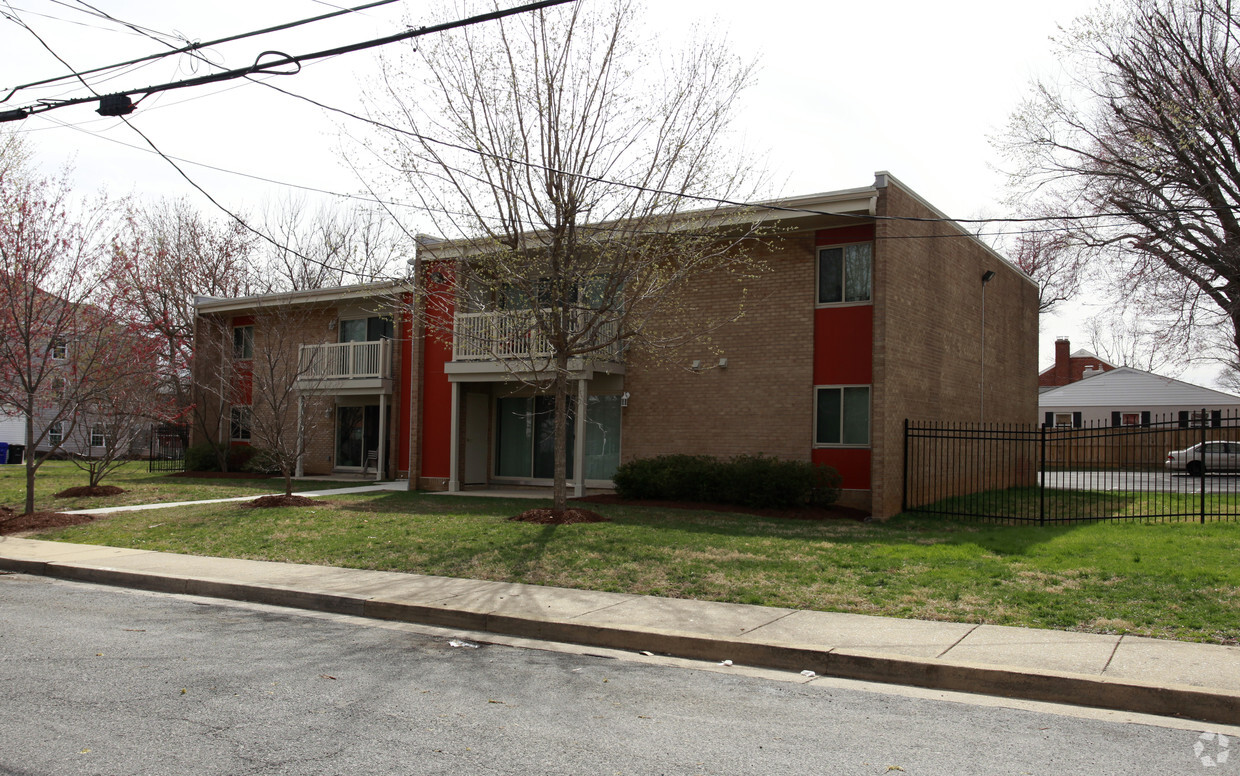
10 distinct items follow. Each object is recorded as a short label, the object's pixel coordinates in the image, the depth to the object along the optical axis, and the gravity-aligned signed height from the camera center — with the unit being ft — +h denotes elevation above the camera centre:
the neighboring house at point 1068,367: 193.98 +15.15
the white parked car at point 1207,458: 104.42 -2.61
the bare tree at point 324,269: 132.05 +22.37
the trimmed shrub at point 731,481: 52.54 -3.19
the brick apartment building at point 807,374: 54.54 +3.61
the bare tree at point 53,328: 50.29 +5.30
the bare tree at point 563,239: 44.60 +9.59
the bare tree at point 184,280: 109.91 +18.20
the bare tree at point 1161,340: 91.44 +9.50
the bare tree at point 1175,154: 73.20 +23.68
